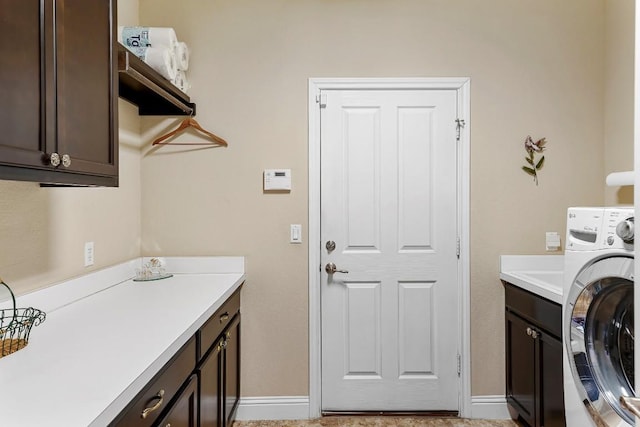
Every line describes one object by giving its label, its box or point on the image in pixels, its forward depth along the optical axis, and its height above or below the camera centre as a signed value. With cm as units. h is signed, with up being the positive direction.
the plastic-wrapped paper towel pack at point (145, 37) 204 +89
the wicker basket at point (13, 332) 113 -37
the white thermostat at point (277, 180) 246 +18
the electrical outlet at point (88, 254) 191 -21
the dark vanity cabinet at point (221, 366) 166 -75
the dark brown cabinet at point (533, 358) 187 -78
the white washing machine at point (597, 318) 129 -39
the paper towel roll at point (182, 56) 222 +88
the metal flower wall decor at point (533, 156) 248 +34
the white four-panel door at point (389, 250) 246 -25
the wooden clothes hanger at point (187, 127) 242 +47
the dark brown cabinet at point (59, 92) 99 +34
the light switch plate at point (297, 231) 247 -13
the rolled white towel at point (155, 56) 204 +79
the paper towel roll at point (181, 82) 225 +75
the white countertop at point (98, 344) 82 -40
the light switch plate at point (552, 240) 249 -19
